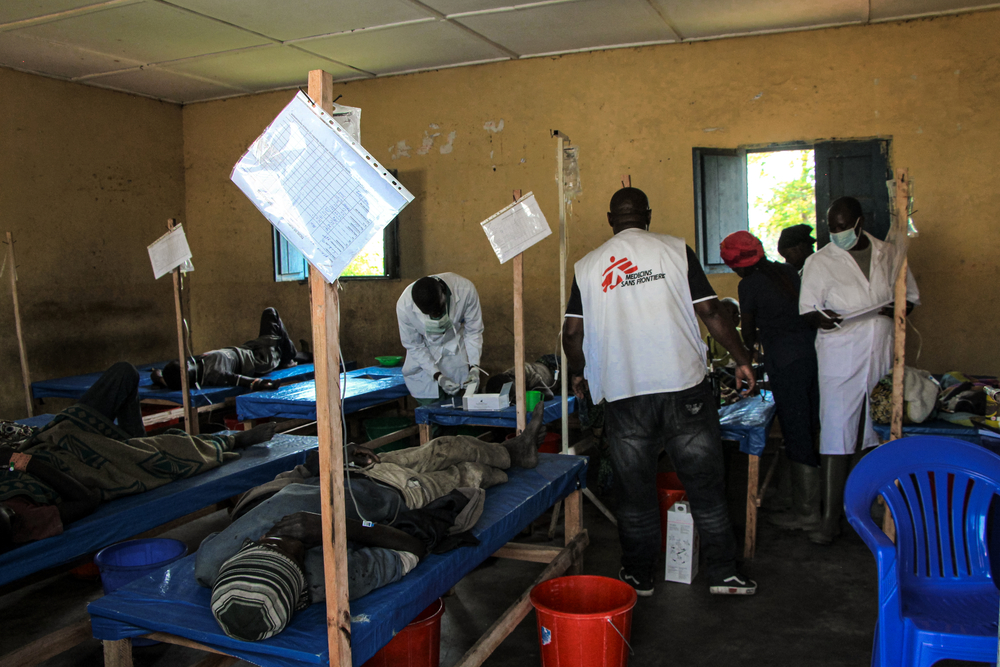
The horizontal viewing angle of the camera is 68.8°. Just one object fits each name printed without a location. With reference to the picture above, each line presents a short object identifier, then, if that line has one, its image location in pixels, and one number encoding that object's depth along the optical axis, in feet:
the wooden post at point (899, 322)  9.42
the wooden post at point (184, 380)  12.21
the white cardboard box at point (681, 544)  9.75
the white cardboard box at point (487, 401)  11.60
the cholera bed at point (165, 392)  14.51
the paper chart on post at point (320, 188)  4.70
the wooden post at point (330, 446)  4.73
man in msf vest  8.88
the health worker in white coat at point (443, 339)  13.30
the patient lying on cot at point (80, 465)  7.63
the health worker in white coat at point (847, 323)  10.53
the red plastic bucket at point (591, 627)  6.87
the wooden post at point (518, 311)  9.94
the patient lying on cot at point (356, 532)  5.38
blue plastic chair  5.96
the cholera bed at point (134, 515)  7.10
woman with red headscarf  11.10
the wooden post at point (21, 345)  15.07
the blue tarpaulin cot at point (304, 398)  13.15
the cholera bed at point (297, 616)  5.38
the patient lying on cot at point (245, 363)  15.26
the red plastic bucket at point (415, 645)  6.68
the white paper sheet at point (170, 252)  12.09
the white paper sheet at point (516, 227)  9.74
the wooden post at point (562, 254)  10.87
